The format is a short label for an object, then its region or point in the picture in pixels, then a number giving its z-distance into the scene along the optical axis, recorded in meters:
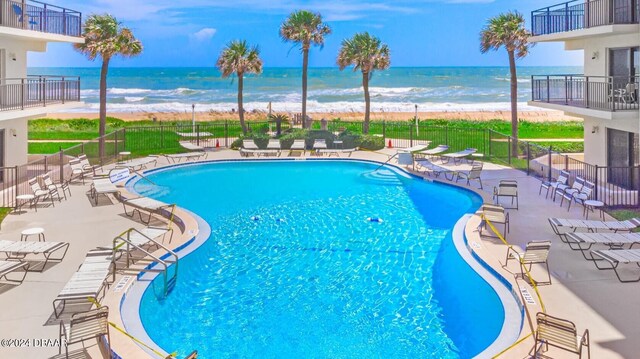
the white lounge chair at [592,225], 12.48
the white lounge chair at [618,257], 10.05
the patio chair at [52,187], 16.74
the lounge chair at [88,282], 8.72
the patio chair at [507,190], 15.95
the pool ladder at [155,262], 10.59
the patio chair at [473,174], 19.23
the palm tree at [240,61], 31.19
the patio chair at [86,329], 7.33
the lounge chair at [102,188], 16.86
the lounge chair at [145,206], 14.97
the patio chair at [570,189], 15.73
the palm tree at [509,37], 24.73
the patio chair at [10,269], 9.87
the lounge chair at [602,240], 11.26
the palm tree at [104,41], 24.89
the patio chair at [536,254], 10.10
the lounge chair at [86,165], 20.42
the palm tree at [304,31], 31.45
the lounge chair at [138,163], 22.19
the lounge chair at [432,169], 20.98
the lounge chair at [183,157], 25.20
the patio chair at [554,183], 16.81
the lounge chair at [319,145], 27.55
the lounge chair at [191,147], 26.90
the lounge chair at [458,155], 22.90
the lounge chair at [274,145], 28.14
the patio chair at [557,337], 7.05
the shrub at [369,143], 28.89
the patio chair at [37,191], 15.84
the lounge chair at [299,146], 28.05
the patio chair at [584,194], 15.23
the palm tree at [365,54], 30.33
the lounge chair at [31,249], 10.75
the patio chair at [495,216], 13.50
